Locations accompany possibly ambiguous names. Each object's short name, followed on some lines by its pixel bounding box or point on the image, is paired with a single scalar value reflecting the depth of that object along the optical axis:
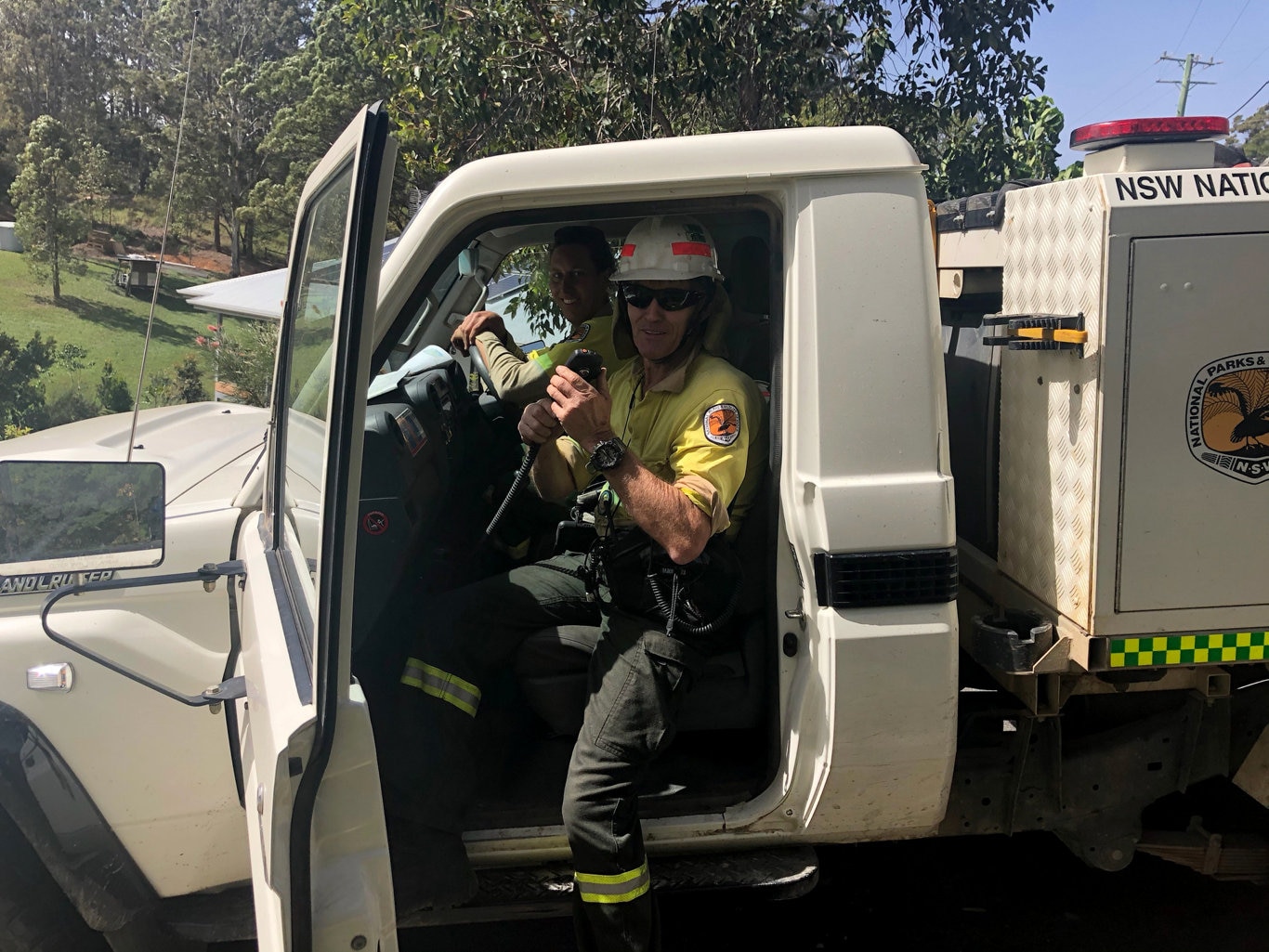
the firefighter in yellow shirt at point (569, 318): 2.93
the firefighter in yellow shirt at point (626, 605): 2.14
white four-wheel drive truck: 2.04
